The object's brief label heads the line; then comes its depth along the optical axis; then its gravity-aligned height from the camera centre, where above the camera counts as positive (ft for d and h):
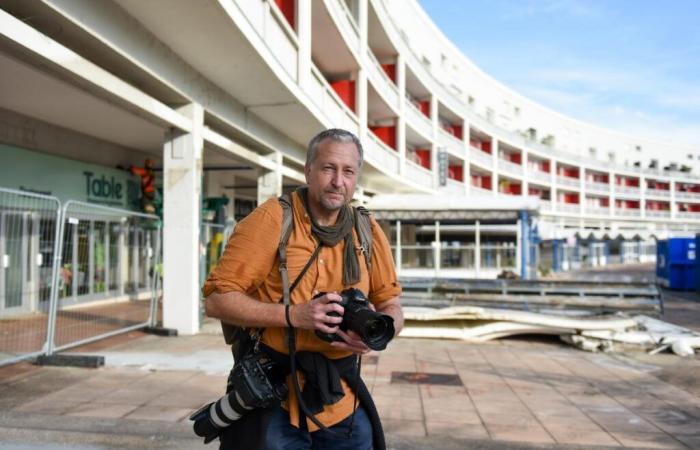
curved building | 21.42 +8.13
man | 6.14 -0.23
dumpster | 62.80 -0.66
